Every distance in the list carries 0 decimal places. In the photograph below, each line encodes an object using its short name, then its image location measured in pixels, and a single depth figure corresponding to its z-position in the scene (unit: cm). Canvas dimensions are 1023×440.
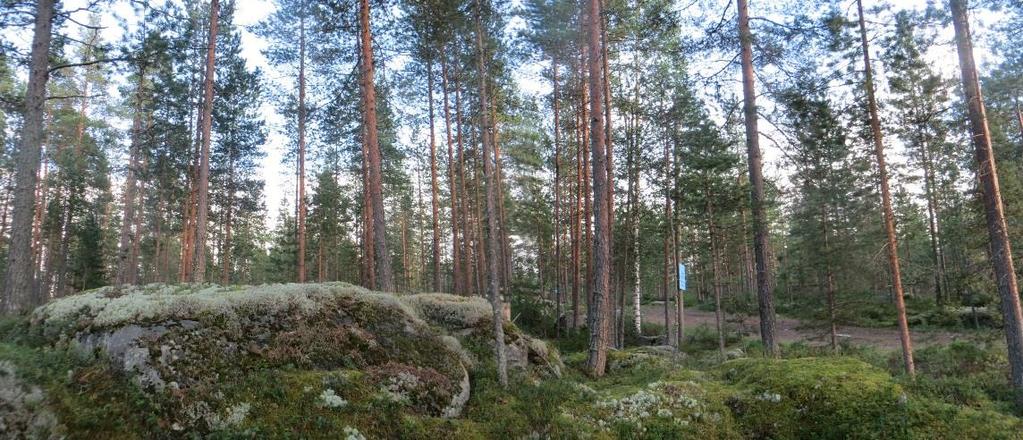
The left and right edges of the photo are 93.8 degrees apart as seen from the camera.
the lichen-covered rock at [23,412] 409
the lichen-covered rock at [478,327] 934
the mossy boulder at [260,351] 530
